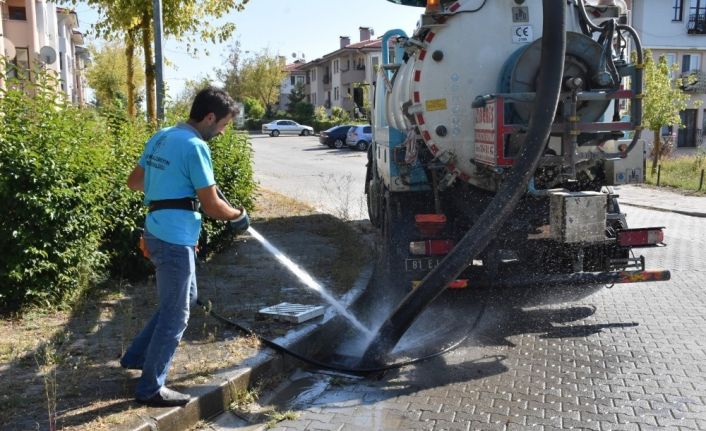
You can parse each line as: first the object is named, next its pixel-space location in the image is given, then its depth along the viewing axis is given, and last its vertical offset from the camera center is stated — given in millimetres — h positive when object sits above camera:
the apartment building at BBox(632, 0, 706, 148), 35438 +5336
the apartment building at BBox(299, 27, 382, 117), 63125 +6826
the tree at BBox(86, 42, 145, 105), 37059 +3896
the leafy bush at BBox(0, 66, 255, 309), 5301 -518
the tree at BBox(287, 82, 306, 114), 68188 +4032
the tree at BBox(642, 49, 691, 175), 19312 +890
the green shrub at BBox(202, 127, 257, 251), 8188 -524
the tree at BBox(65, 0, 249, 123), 11766 +2225
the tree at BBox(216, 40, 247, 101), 70612 +6608
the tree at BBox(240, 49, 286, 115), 69750 +6225
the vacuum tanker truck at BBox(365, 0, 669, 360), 5145 -36
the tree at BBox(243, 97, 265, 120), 65000 +2633
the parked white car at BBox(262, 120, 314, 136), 53688 +587
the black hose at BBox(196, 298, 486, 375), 4836 -1731
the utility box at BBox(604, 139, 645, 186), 5910 -319
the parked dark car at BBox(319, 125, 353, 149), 36844 -90
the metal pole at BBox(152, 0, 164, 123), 9180 +1245
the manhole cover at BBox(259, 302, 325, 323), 5477 -1513
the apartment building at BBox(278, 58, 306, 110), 87125 +7842
